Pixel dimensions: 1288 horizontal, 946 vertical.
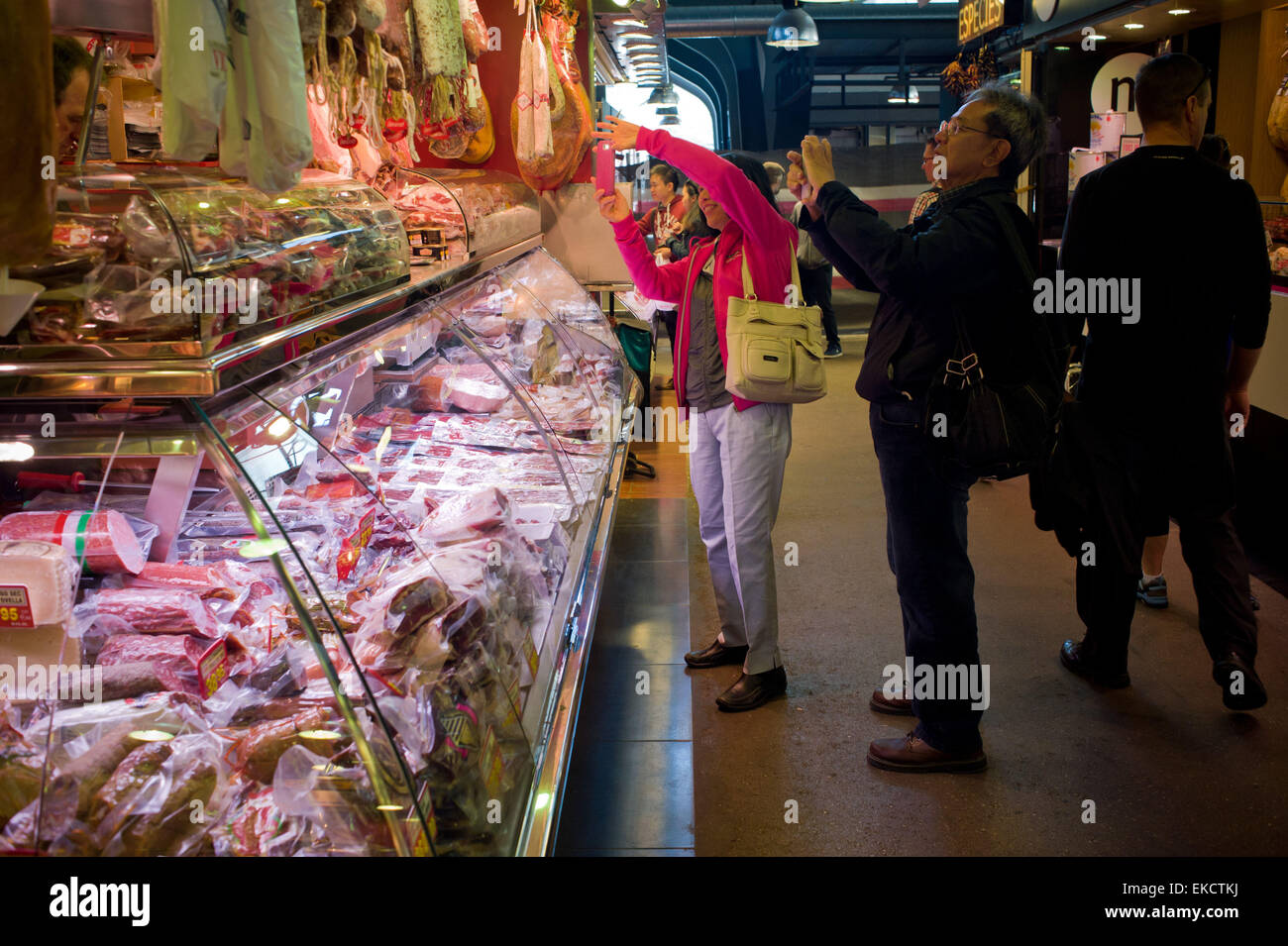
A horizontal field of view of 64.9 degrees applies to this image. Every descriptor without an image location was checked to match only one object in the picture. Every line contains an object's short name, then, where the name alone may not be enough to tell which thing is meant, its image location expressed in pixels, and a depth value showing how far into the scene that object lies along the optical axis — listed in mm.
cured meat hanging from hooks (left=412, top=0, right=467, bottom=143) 3148
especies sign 7102
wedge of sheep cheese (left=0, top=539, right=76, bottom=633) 1511
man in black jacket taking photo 2598
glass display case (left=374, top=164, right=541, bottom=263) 3133
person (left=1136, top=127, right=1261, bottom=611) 4039
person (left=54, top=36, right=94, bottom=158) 1651
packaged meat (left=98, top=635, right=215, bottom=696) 1671
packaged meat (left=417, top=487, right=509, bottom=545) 2365
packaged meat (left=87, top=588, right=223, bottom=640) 1711
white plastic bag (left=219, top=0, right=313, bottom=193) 1615
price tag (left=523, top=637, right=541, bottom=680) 2257
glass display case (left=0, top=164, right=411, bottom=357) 1368
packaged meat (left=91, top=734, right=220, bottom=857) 1425
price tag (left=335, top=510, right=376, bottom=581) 2107
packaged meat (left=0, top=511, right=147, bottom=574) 1614
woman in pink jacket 3160
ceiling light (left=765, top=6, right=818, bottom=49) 10844
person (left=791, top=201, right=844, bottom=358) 9351
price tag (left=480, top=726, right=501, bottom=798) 1761
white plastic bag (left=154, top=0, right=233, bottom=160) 1479
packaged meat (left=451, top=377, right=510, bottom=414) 3219
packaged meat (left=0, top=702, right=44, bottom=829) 1449
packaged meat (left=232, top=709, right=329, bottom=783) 1573
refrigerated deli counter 1388
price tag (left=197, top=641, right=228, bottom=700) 1715
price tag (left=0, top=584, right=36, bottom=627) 1506
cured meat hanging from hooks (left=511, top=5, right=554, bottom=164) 4480
